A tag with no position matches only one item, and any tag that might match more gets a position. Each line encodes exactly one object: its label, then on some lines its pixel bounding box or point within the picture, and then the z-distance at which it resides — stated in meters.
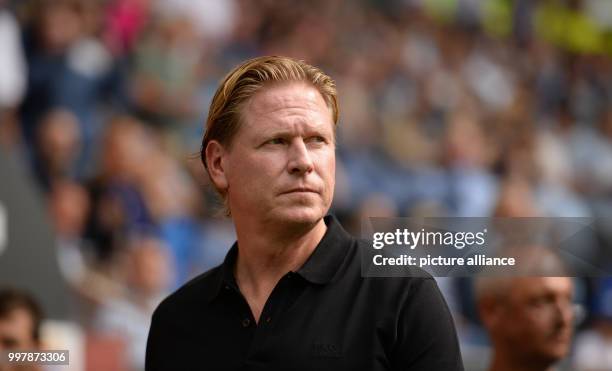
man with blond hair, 3.81
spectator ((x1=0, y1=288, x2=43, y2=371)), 5.92
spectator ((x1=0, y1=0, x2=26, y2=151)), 10.94
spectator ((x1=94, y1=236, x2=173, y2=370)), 9.96
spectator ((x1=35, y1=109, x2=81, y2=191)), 10.95
